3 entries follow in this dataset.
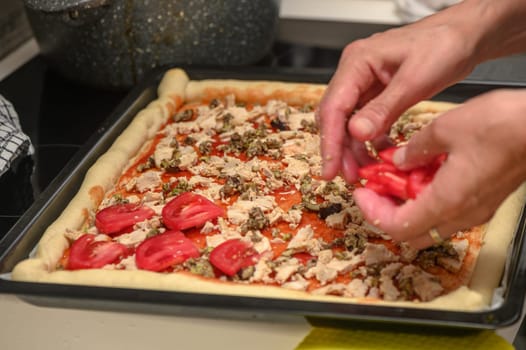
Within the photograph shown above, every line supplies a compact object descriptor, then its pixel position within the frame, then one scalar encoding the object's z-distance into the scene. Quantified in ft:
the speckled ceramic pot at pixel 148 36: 4.00
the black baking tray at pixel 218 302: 2.78
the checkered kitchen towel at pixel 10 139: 3.69
